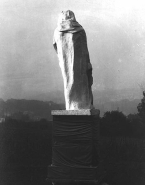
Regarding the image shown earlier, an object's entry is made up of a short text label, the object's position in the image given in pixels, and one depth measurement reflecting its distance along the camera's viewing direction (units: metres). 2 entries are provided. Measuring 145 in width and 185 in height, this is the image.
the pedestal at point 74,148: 5.75
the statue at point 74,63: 6.06
